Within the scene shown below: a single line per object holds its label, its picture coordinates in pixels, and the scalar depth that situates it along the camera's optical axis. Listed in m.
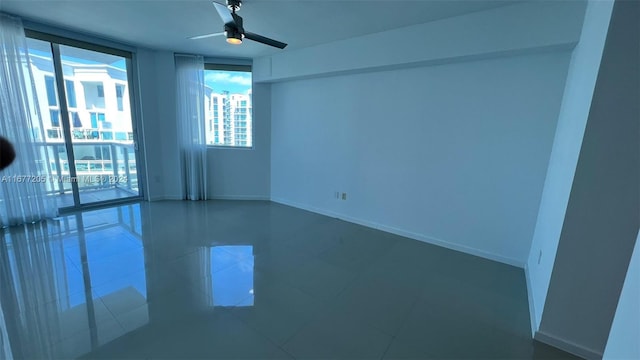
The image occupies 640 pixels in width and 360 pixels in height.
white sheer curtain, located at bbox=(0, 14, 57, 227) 2.97
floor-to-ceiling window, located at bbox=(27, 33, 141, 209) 3.50
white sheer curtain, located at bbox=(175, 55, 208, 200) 4.32
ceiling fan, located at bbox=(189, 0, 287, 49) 2.16
